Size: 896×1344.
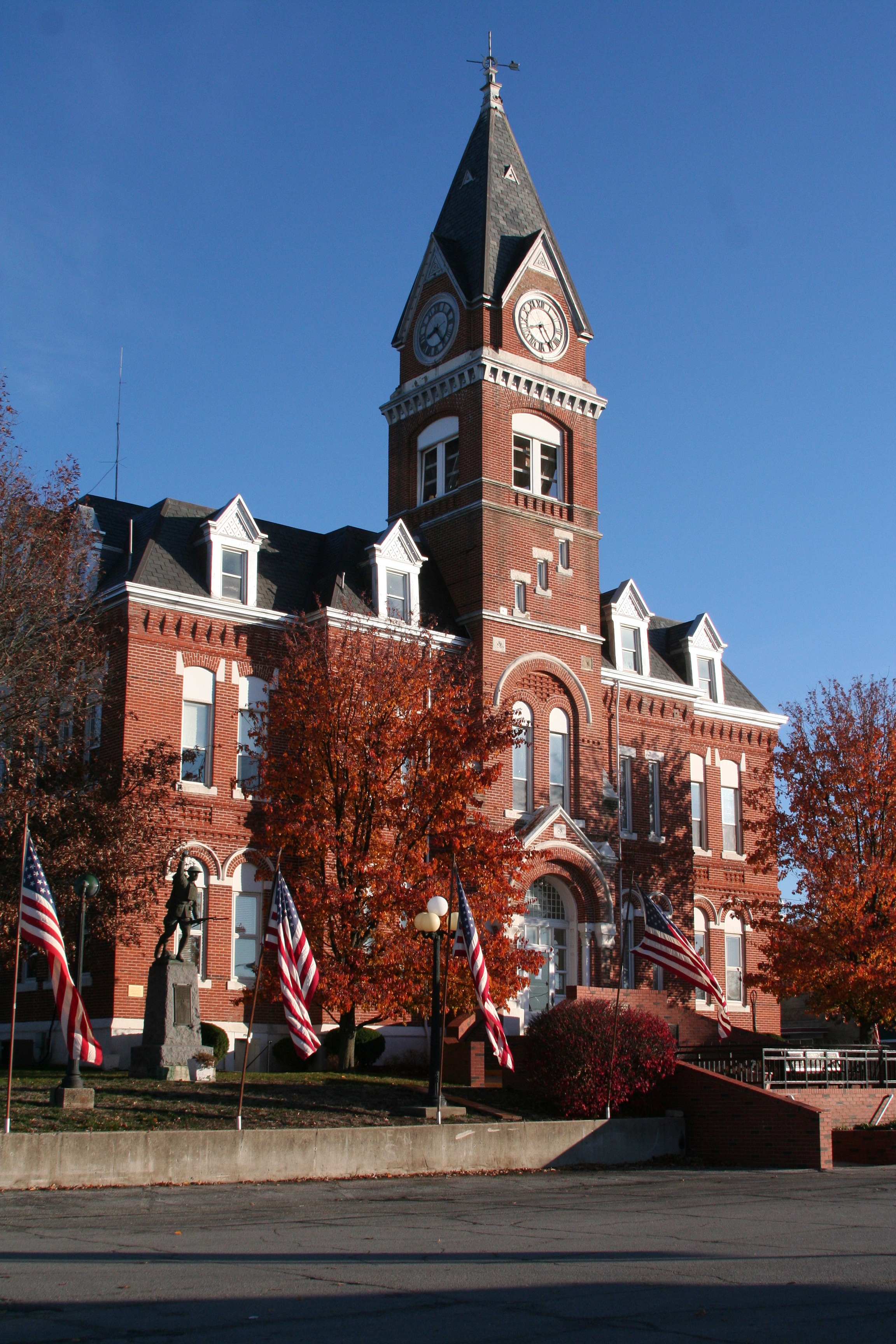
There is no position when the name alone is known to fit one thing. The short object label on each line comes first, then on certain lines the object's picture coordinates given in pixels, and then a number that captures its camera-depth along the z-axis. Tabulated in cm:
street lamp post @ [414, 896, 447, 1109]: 2312
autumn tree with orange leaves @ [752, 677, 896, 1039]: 3528
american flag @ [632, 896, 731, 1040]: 2680
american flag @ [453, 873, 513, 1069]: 2325
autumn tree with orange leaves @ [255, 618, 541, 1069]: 2903
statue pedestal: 2514
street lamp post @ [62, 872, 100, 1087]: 2347
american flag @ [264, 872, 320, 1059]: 2120
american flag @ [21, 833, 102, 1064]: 1922
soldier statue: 2611
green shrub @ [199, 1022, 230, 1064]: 3106
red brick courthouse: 3425
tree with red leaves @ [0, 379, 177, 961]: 2647
